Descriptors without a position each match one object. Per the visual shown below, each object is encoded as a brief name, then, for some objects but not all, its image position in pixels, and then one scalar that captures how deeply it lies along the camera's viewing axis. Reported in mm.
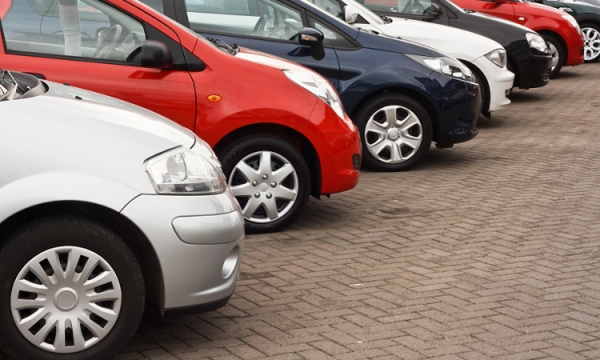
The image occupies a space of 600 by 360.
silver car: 4039
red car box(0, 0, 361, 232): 6266
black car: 12539
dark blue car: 8391
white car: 10969
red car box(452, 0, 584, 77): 15422
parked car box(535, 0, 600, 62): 19067
